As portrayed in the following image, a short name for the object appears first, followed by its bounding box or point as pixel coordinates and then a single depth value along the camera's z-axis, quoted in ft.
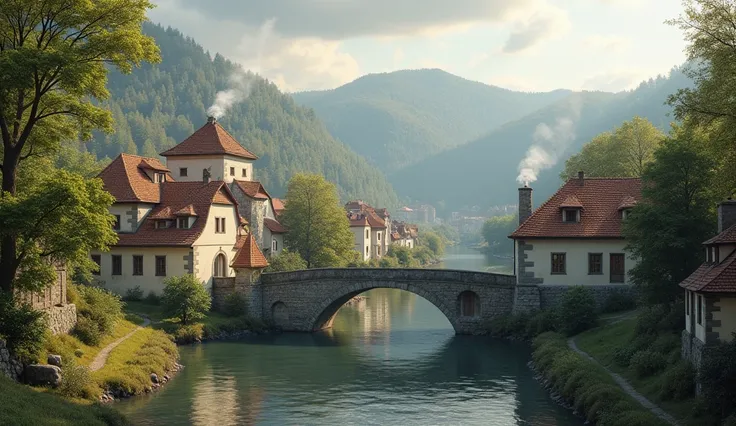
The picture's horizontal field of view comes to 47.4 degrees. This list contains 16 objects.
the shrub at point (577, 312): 158.51
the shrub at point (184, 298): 175.73
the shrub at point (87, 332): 133.59
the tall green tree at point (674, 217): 127.54
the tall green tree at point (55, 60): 103.40
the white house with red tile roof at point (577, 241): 175.22
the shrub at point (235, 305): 195.93
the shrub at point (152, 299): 192.03
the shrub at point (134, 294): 193.67
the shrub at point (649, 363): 107.96
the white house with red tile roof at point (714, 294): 90.17
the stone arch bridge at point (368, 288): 184.75
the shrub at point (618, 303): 170.30
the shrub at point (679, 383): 93.66
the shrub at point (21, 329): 105.81
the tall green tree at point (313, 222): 264.72
